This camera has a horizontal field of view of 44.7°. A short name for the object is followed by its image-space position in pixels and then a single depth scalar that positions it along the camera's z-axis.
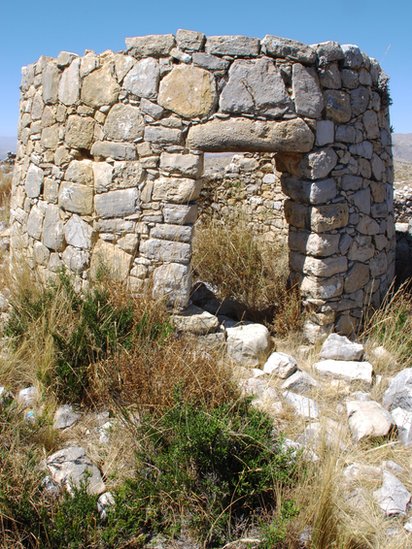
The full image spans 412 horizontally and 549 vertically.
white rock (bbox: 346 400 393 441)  3.30
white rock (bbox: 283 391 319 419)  3.57
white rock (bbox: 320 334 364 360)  4.40
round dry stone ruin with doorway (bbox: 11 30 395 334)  4.19
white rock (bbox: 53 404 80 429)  3.31
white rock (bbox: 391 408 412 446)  3.28
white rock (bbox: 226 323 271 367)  4.38
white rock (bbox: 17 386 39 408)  3.48
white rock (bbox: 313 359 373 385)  4.08
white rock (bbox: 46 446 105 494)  2.80
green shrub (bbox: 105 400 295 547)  2.58
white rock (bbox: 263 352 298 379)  4.10
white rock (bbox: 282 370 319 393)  3.92
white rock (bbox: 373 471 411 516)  2.70
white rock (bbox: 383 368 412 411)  3.61
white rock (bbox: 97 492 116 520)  2.65
